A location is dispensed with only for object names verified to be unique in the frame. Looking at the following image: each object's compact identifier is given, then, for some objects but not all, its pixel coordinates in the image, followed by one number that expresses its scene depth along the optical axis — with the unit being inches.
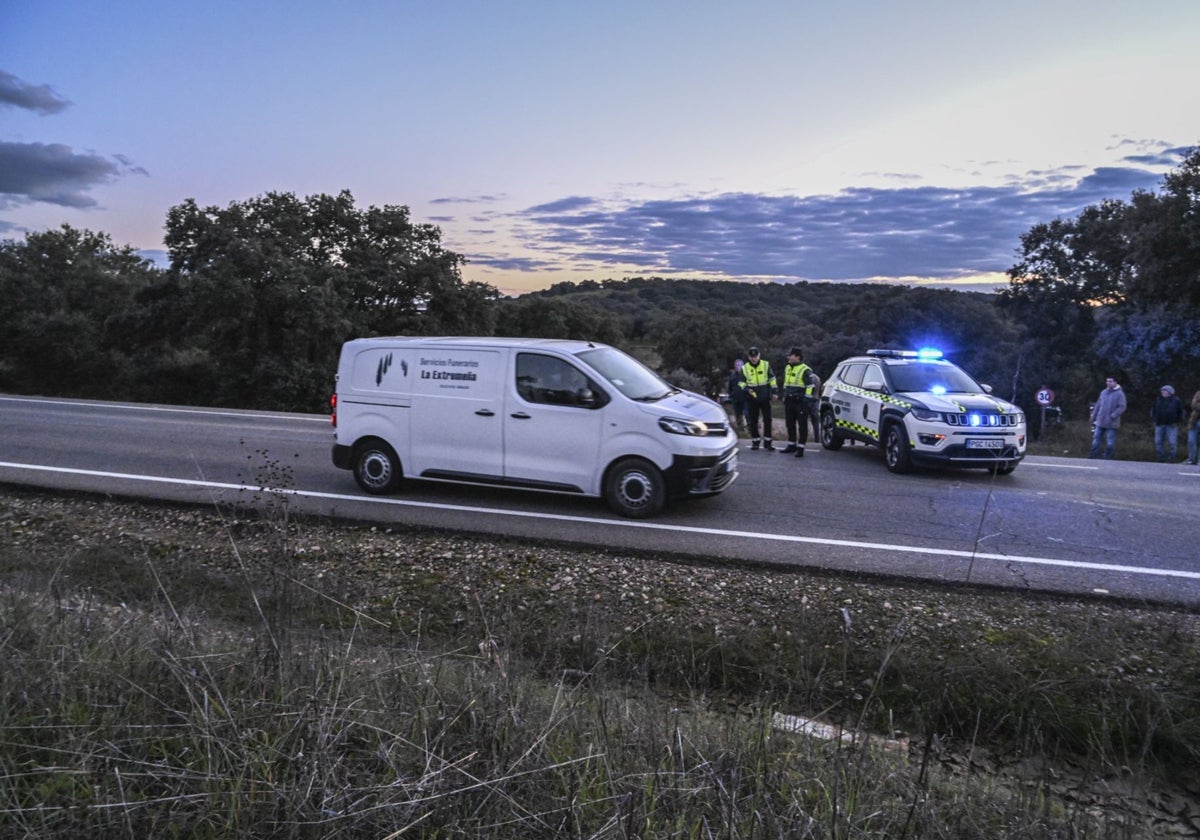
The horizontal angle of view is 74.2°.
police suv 441.7
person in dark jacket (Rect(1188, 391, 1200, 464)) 613.0
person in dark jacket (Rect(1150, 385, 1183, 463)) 660.7
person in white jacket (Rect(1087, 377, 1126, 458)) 677.3
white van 331.6
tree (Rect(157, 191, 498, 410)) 1208.8
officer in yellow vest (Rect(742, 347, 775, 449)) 551.5
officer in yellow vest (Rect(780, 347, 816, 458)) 529.7
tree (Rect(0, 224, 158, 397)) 1435.8
